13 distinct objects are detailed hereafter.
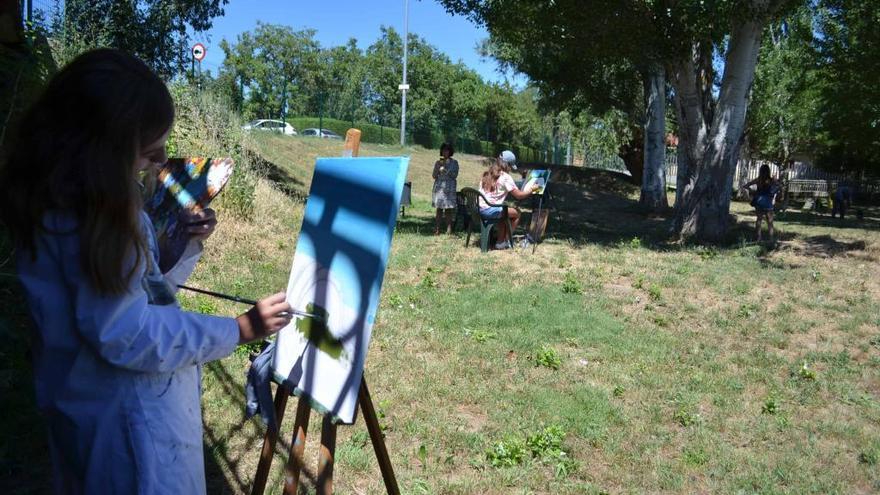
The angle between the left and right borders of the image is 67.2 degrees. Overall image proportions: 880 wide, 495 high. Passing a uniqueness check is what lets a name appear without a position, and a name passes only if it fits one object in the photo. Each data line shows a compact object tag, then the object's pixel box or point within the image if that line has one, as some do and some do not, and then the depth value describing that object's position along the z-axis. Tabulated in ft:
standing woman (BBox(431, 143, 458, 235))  36.14
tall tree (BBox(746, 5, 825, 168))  89.15
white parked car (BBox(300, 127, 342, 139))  98.93
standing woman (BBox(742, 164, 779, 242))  35.94
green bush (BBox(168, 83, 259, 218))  28.78
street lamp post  100.01
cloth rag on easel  7.77
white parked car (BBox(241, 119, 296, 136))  81.90
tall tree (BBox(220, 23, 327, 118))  158.81
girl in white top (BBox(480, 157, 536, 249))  31.76
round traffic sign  46.78
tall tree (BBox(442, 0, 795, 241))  32.78
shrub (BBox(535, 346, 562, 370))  16.58
